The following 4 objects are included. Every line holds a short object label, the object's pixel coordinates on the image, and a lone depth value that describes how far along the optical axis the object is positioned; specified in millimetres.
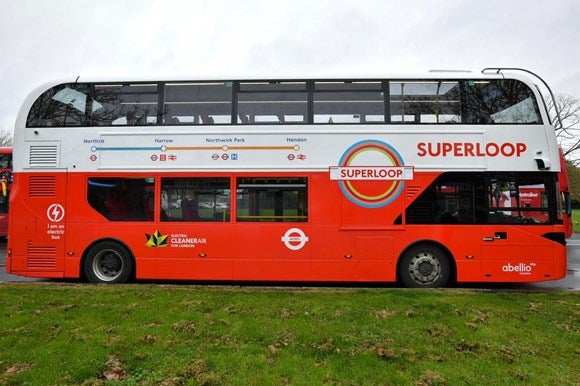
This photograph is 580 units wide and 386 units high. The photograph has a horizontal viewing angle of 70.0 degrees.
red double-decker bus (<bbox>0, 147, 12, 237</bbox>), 15677
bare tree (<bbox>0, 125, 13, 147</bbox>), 53156
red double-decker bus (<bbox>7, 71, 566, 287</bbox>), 7598
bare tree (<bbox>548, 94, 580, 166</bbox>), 38662
